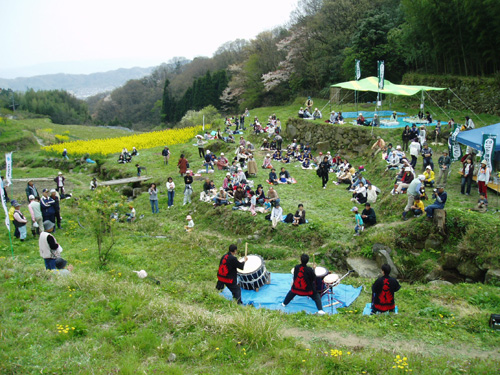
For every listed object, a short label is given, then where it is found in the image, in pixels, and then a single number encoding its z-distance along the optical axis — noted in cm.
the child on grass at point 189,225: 1394
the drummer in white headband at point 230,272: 738
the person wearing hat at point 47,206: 1292
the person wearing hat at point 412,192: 1117
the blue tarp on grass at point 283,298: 783
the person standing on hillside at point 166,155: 2362
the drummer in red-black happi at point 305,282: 720
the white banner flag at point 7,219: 999
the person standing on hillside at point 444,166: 1348
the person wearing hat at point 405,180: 1305
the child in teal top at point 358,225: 1129
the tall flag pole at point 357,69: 2359
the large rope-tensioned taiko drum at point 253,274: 862
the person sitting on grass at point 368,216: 1163
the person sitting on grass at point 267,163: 2008
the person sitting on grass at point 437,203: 1016
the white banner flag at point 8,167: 1243
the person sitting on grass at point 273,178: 1730
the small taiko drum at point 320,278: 793
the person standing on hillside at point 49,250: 801
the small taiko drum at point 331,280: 801
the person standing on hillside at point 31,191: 1450
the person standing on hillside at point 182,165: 1911
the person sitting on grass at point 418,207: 1103
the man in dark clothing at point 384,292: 662
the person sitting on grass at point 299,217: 1218
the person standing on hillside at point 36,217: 1245
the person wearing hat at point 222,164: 2048
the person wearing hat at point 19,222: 1173
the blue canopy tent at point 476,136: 1266
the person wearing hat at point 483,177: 1146
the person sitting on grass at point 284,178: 1761
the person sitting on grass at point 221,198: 1476
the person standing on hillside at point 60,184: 1755
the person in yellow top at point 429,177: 1348
